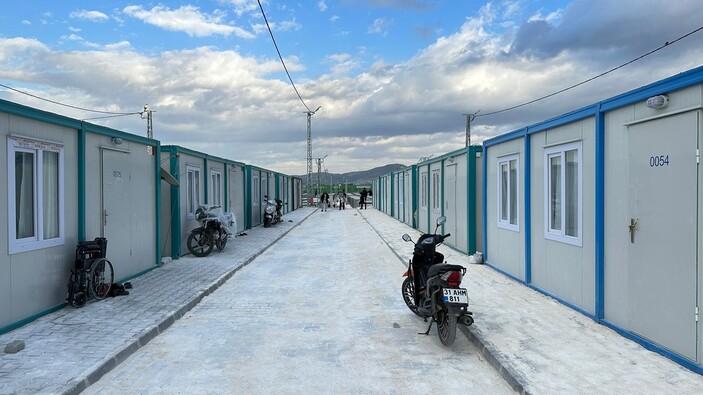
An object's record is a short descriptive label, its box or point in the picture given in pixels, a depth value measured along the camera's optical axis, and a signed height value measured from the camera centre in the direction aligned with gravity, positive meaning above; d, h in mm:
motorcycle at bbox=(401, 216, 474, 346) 5688 -1060
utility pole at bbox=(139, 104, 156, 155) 39000 +5701
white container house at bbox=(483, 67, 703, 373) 4926 -210
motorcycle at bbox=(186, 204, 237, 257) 13430 -833
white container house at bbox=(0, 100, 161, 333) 6348 -30
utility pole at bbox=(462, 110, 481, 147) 36531 +4632
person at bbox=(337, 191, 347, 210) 45491 -477
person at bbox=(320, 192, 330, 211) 42312 -188
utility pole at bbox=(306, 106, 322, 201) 54406 +4271
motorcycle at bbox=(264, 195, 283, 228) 24266 -694
